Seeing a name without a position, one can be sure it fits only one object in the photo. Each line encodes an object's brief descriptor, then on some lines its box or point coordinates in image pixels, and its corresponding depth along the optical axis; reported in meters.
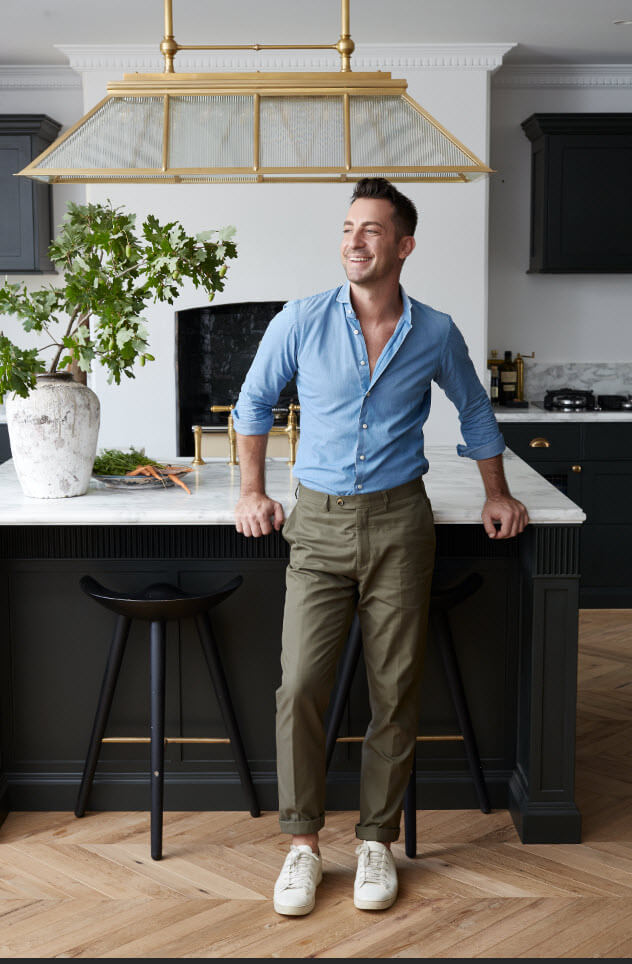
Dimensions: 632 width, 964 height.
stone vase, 2.91
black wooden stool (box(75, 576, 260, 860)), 2.80
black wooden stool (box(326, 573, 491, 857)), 2.90
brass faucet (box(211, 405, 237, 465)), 3.47
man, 2.59
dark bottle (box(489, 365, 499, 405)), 5.93
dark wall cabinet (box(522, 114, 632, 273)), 5.57
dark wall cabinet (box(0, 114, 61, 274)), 5.62
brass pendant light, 2.81
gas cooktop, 5.71
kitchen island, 3.09
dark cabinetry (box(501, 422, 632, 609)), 5.49
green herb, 3.29
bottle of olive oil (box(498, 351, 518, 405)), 5.95
